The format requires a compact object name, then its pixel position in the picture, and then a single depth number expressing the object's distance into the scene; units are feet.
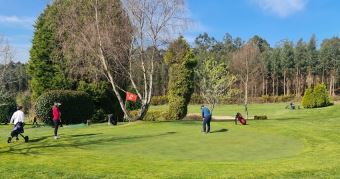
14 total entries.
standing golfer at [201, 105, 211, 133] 83.92
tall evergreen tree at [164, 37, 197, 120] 137.90
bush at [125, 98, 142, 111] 200.75
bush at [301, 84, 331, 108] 173.06
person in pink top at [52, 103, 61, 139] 77.32
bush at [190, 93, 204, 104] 335.06
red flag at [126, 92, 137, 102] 109.94
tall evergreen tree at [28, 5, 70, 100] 130.00
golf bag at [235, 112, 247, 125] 100.63
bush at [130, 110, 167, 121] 143.54
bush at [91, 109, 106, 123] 131.75
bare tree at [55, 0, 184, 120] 102.53
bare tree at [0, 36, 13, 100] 135.13
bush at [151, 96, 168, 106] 329.72
